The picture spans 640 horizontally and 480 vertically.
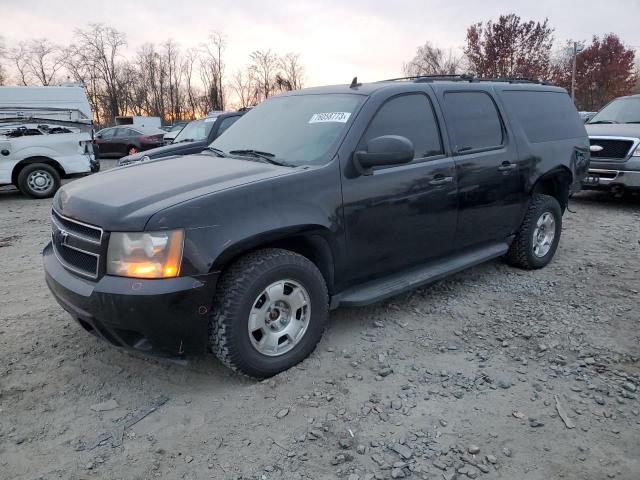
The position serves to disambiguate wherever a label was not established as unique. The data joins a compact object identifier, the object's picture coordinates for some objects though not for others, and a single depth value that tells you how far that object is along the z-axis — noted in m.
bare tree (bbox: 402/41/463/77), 53.28
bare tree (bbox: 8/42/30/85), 50.50
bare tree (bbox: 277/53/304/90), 51.12
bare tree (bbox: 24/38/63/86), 50.47
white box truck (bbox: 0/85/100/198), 10.31
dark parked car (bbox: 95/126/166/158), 20.80
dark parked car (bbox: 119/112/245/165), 8.41
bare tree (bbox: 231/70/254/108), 55.25
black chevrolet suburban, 2.73
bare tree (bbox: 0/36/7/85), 47.09
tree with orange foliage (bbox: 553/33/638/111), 39.94
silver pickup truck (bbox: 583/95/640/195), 8.10
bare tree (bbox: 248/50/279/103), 53.69
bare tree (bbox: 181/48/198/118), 55.72
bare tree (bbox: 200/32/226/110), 53.82
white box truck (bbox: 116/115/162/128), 39.03
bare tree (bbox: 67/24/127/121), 50.50
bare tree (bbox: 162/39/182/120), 55.03
